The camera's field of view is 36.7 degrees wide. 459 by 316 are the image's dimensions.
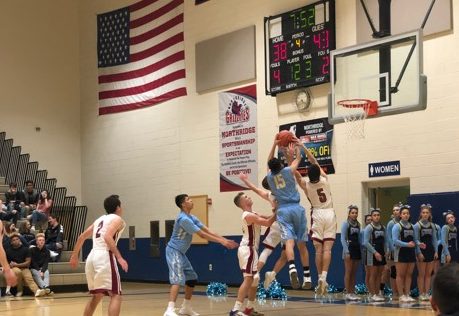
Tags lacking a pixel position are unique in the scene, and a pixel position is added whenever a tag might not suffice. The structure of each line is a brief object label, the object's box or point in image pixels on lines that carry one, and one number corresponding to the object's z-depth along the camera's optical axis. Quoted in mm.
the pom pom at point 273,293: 15227
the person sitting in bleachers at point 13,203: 20000
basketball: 10662
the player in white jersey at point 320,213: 11234
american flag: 21562
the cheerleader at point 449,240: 13867
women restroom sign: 15414
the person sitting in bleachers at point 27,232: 18531
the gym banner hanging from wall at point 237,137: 18797
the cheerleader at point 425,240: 13867
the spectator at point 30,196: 21703
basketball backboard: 12195
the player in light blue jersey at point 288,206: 10617
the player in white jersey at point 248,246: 10539
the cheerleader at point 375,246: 14477
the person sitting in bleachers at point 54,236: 19531
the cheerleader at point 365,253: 14759
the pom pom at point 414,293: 14508
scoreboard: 16562
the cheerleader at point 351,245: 14898
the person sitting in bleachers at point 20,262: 17422
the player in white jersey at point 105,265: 8289
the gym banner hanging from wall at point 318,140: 16812
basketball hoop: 12875
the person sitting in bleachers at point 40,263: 17625
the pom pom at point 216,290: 16984
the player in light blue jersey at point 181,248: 10703
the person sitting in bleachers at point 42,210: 20438
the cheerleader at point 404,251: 13789
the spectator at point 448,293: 2959
